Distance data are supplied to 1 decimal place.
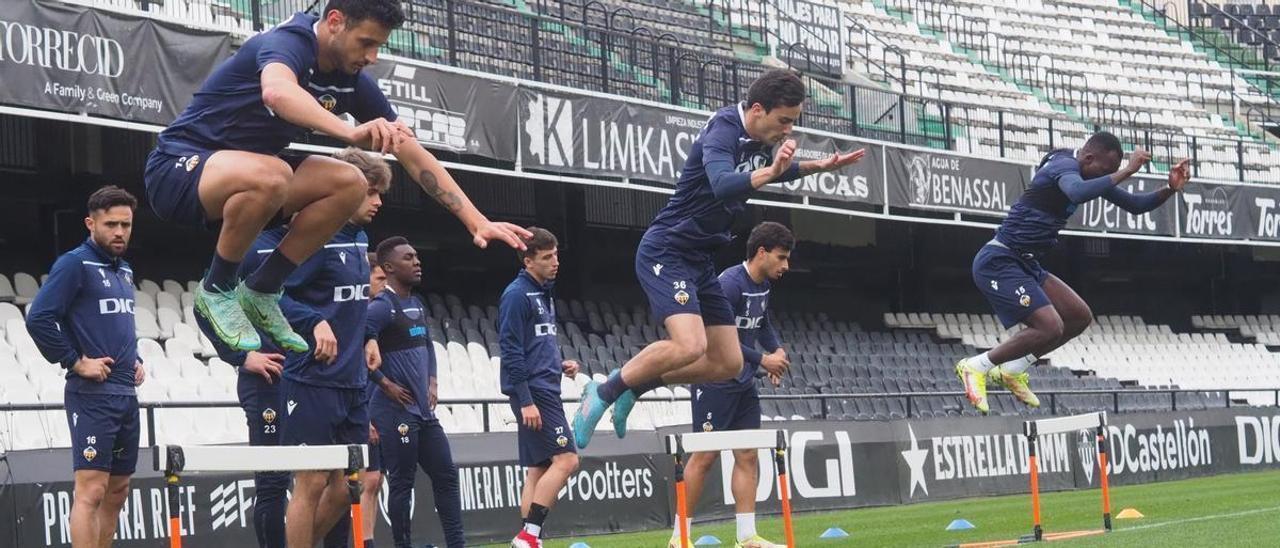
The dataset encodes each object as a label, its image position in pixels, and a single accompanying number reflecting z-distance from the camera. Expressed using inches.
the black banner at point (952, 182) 940.0
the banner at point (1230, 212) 1112.2
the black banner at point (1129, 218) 1034.7
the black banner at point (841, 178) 866.8
